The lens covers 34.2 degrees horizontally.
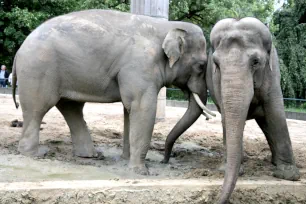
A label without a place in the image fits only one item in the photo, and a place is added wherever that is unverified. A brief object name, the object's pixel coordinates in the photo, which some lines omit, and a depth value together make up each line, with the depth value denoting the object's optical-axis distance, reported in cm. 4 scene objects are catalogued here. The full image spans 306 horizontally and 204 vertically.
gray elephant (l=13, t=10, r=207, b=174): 602
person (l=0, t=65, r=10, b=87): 2314
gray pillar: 1088
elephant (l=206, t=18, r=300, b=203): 476
